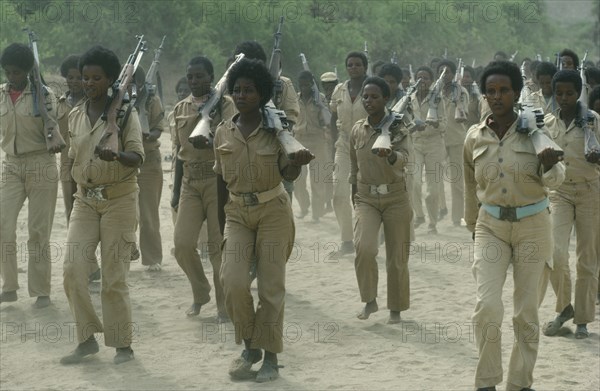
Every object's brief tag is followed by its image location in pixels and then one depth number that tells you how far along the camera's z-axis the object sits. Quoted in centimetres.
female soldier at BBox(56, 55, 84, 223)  984
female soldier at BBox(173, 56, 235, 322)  859
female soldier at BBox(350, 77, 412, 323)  857
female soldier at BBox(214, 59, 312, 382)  689
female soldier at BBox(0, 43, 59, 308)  915
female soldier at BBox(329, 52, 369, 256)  1151
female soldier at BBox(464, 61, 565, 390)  631
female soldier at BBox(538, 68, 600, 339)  806
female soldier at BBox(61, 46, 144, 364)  738
